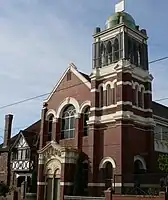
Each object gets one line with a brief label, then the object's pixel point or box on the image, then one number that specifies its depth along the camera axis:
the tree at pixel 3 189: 29.81
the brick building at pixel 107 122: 22.62
